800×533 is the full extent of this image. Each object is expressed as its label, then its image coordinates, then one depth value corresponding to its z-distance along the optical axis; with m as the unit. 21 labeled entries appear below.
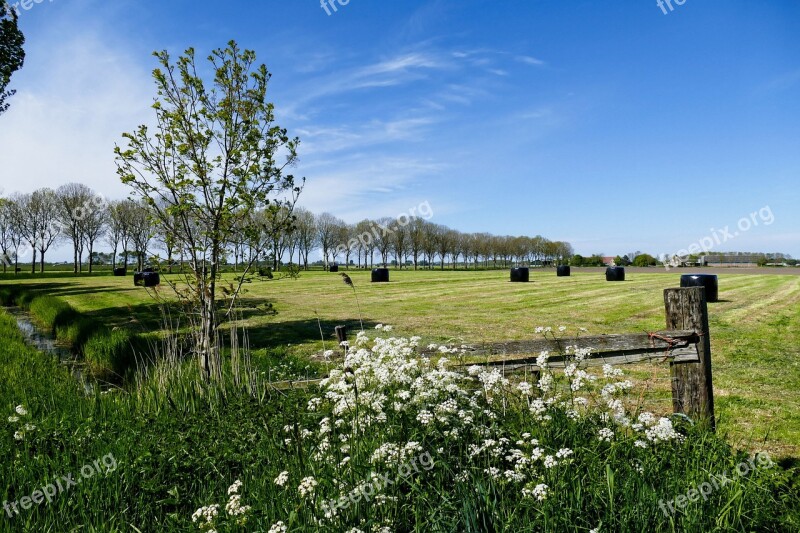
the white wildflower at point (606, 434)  3.53
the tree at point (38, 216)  60.97
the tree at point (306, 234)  79.44
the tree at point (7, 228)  60.83
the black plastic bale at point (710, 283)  18.50
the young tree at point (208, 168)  7.04
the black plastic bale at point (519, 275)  36.44
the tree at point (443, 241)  90.62
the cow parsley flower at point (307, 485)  2.84
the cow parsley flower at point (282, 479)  3.02
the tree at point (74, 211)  58.50
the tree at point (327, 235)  87.19
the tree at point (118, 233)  64.55
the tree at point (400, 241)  84.50
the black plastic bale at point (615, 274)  35.59
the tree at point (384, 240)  84.94
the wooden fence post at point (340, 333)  5.48
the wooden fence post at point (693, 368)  4.68
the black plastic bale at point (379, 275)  37.41
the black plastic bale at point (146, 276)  31.17
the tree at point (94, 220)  60.97
